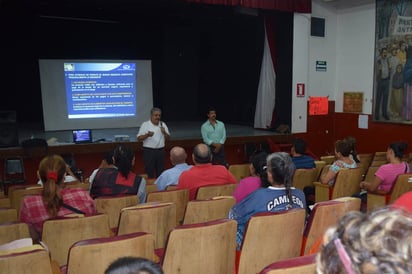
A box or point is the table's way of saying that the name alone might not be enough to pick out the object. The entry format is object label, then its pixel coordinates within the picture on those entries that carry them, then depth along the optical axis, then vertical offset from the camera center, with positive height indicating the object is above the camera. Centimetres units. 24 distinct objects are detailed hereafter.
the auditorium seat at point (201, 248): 197 -82
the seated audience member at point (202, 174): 353 -77
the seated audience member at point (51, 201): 254 -71
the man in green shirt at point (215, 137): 700 -87
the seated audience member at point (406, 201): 140 -41
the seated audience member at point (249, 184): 302 -74
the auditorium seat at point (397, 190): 375 -99
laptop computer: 711 -83
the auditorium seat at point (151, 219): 240 -81
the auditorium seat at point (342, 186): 399 -103
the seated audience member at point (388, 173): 402 -89
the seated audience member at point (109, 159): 406 -71
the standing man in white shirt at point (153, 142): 618 -83
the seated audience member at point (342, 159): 428 -80
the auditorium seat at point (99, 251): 174 -72
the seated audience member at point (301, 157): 468 -83
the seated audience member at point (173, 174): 392 -84
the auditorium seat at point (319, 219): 238 -80
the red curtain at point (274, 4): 719 +155
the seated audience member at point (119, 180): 333 -76
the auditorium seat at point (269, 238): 217 -85
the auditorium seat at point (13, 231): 220 -78
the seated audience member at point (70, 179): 431 -97
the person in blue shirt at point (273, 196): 248 -69
